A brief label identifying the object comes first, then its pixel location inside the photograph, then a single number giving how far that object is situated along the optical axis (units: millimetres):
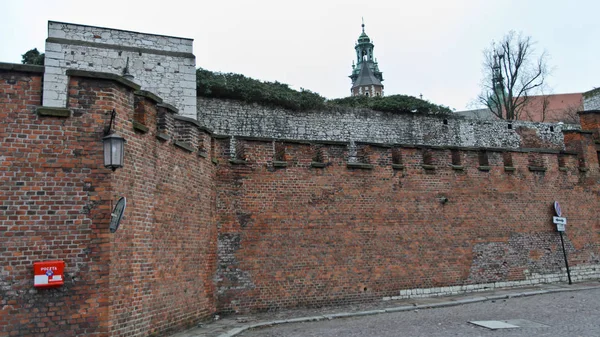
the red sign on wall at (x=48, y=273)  6098
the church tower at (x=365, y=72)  73062
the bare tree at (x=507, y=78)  33750
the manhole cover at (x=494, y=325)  8242
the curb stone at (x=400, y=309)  8962
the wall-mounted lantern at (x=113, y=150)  6373
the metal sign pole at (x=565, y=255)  14161
